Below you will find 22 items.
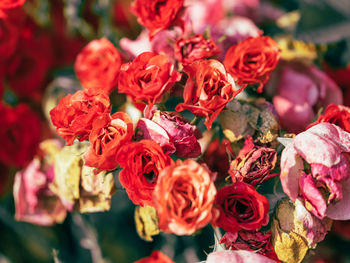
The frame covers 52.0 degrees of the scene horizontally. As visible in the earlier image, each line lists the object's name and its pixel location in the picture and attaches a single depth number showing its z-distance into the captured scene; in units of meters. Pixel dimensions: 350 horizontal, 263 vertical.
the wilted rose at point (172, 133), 0.39
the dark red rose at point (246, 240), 0.40
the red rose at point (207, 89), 0.39
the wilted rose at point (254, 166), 0.40
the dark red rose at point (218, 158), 0.47
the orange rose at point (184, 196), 0.34
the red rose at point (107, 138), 0.38
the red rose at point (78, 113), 0.40
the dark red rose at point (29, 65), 0.66
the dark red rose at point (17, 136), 0.63
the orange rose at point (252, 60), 0.45
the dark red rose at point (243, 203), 0.39
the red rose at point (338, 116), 0.44
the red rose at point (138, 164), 0.37
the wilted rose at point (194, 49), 0.45
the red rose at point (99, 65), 0.52
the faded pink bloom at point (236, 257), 0.38
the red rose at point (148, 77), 0.41
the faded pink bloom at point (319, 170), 0.38
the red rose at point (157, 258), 0.50
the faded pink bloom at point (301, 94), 0.53
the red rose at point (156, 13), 0.47
